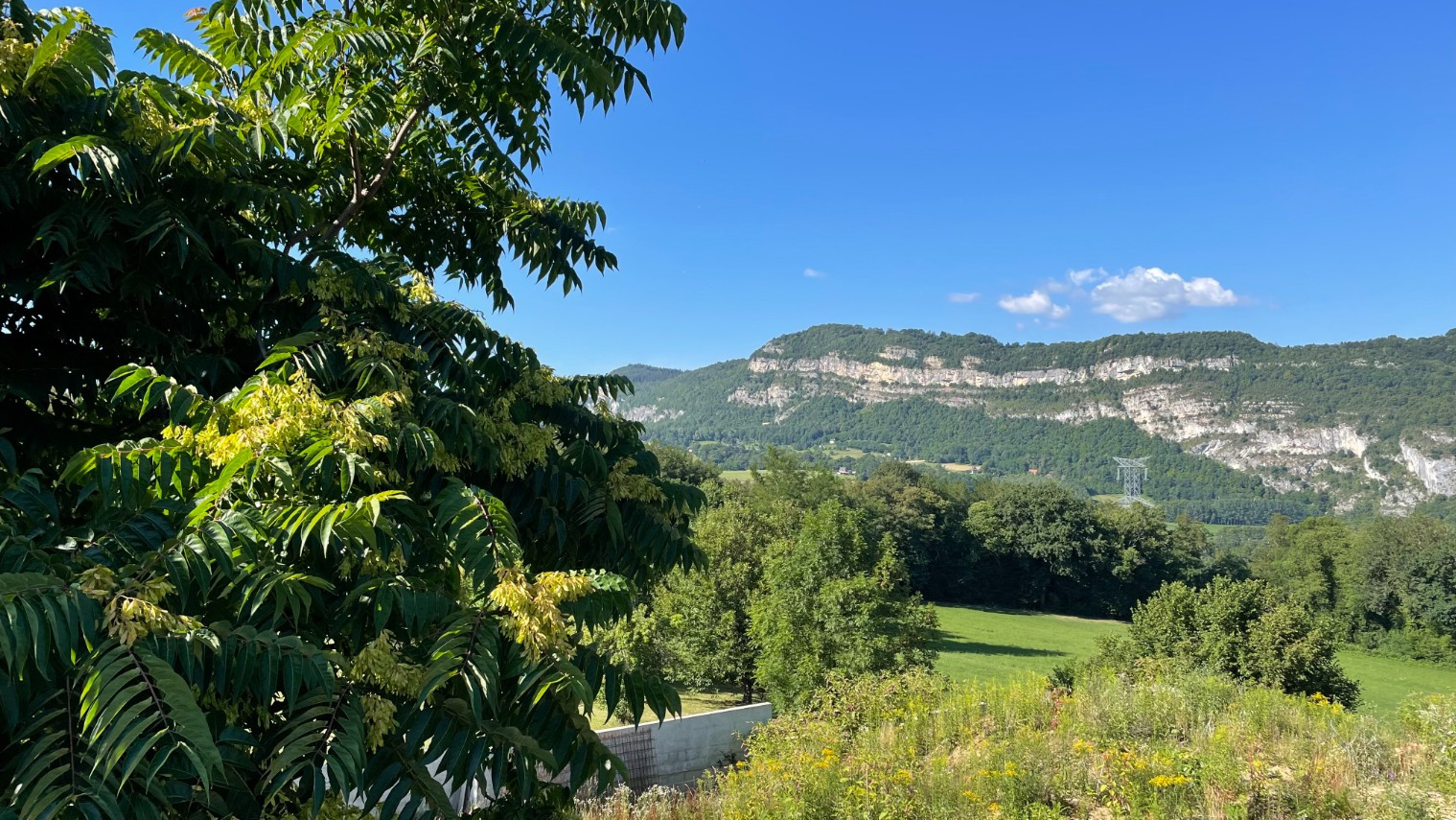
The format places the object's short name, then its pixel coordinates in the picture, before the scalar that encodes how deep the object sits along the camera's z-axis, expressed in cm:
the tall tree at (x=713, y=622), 2747
